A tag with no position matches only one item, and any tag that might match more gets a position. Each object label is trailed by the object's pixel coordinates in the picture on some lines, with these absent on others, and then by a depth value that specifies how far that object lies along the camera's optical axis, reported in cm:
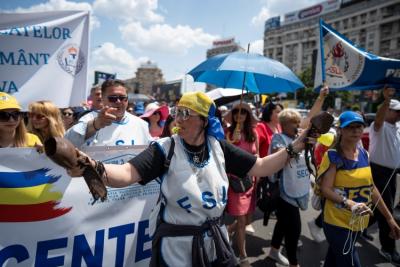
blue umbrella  378
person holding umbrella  372
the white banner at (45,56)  316
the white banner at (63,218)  206
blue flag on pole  363
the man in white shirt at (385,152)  399
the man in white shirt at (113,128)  255
